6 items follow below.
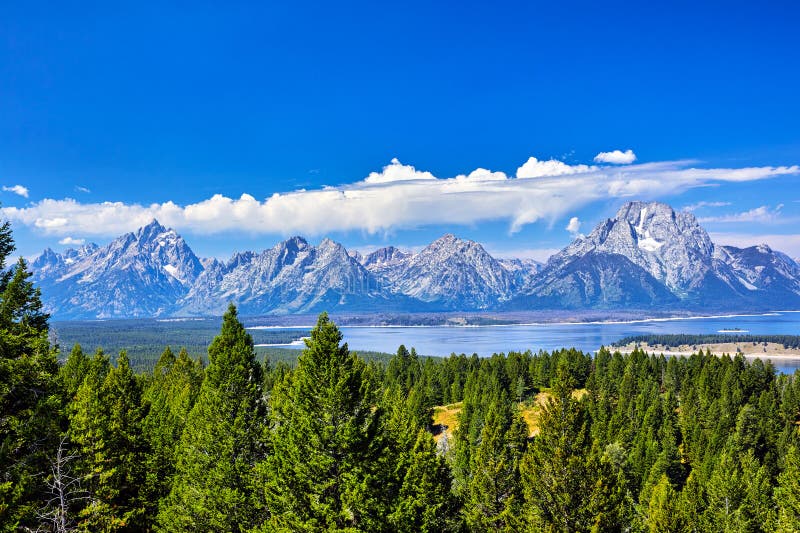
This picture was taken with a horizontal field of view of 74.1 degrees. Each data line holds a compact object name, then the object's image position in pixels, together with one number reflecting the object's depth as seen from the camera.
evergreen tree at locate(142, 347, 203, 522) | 40.07
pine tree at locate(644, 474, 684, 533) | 39.88
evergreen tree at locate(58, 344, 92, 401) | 62.31
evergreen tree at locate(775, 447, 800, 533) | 42.56
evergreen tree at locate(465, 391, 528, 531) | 41.16
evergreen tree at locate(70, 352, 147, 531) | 32.75
